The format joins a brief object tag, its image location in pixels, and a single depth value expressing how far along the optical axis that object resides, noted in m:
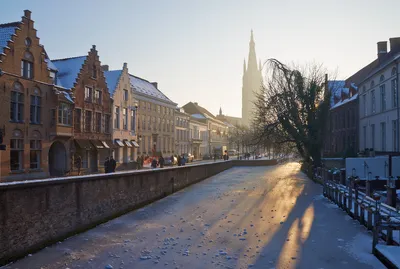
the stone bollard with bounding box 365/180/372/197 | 14.74
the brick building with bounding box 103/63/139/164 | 43.28
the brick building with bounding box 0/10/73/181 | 26.59
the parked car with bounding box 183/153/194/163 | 63.66
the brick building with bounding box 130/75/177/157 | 53.44
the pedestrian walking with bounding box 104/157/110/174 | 23.08
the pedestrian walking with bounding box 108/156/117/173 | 22.96
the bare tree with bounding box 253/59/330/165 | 31.03
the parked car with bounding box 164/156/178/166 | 48.67
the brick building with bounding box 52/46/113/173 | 35.41
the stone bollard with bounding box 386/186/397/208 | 14.53
